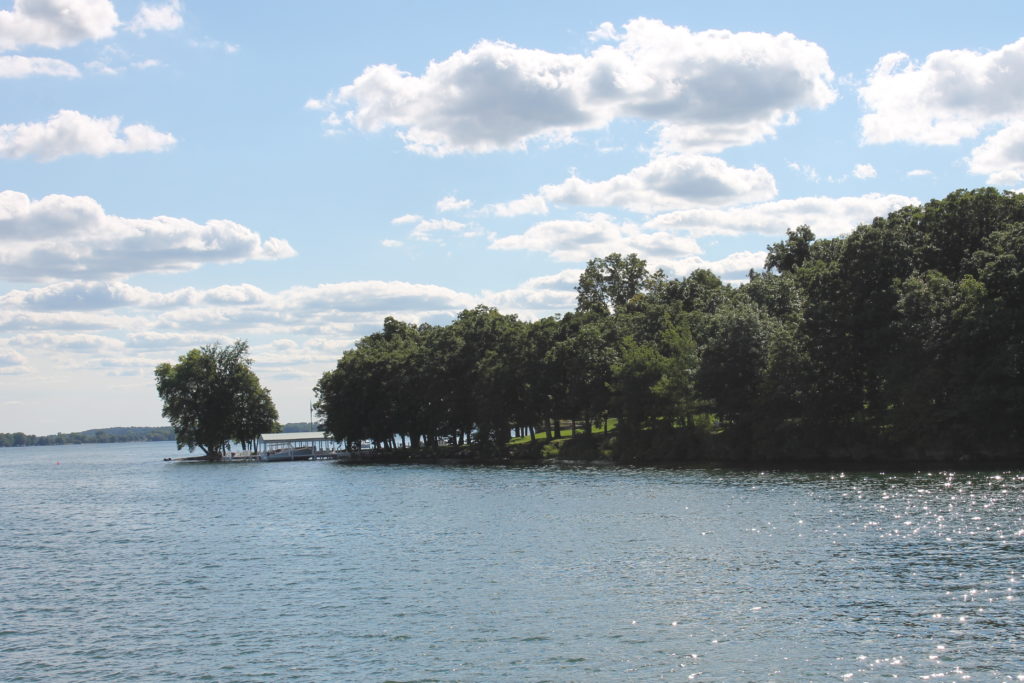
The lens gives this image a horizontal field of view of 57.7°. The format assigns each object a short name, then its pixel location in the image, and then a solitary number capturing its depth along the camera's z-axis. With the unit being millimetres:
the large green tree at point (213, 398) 174625
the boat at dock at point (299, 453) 175750
